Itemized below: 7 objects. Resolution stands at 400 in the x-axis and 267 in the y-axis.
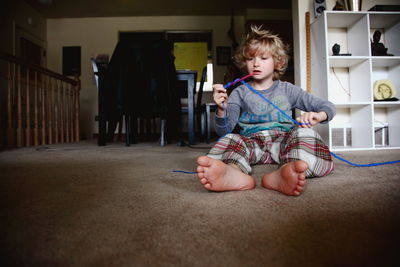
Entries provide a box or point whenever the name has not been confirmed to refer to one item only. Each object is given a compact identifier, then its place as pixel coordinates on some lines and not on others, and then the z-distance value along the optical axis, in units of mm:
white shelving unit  1672
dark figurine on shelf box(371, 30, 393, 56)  1769
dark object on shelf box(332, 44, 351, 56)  1703
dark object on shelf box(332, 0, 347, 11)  1764
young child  613
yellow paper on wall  4406
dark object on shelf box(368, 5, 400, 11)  1680
